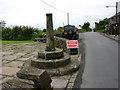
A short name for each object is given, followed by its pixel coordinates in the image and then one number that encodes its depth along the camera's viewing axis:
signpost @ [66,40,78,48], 6.83
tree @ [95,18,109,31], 67.81
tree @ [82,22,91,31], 77.19
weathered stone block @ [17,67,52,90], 2.38
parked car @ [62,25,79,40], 14.30
